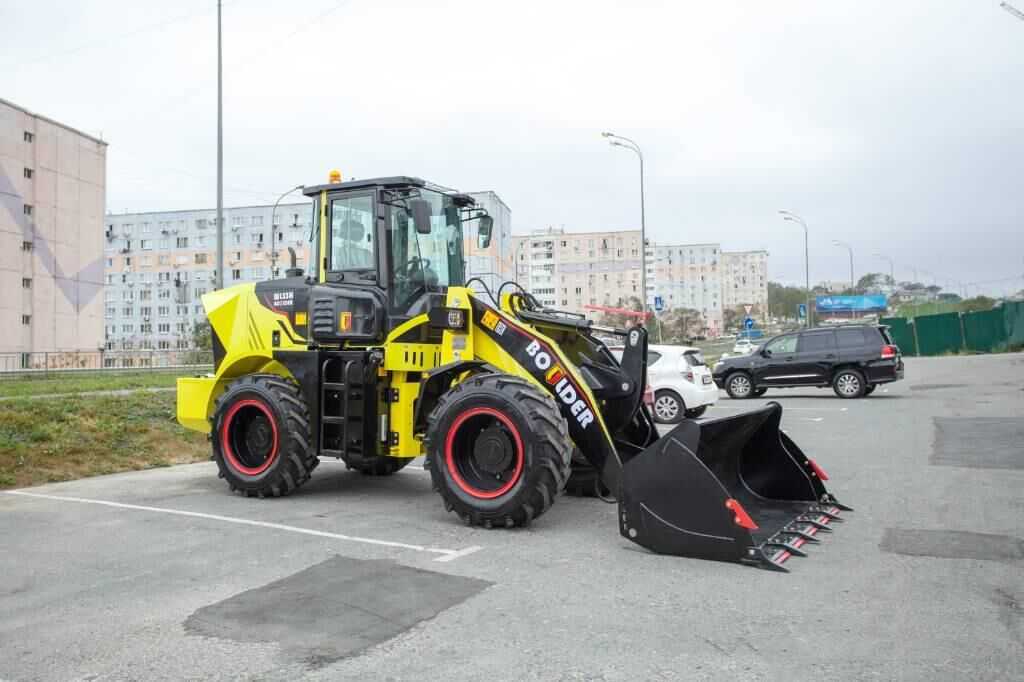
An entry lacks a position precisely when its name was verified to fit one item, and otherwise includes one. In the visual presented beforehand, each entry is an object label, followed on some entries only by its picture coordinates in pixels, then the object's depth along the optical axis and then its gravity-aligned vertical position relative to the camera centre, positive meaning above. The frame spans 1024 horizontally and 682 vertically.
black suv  20.55 -0.47
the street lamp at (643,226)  30.59 +4.98
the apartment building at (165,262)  71.56 +8.90
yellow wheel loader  5.71 -0.45
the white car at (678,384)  16.11 -0.73
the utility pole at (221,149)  19.45 +5.10
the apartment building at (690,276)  116.19 +11.32
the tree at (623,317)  51.72 +2.32
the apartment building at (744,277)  135.62 +12.62
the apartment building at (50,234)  46.53 +7.75
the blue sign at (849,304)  98.19 +5.36
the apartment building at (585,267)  99.07 +10.61
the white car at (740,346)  42.28 +0.08
